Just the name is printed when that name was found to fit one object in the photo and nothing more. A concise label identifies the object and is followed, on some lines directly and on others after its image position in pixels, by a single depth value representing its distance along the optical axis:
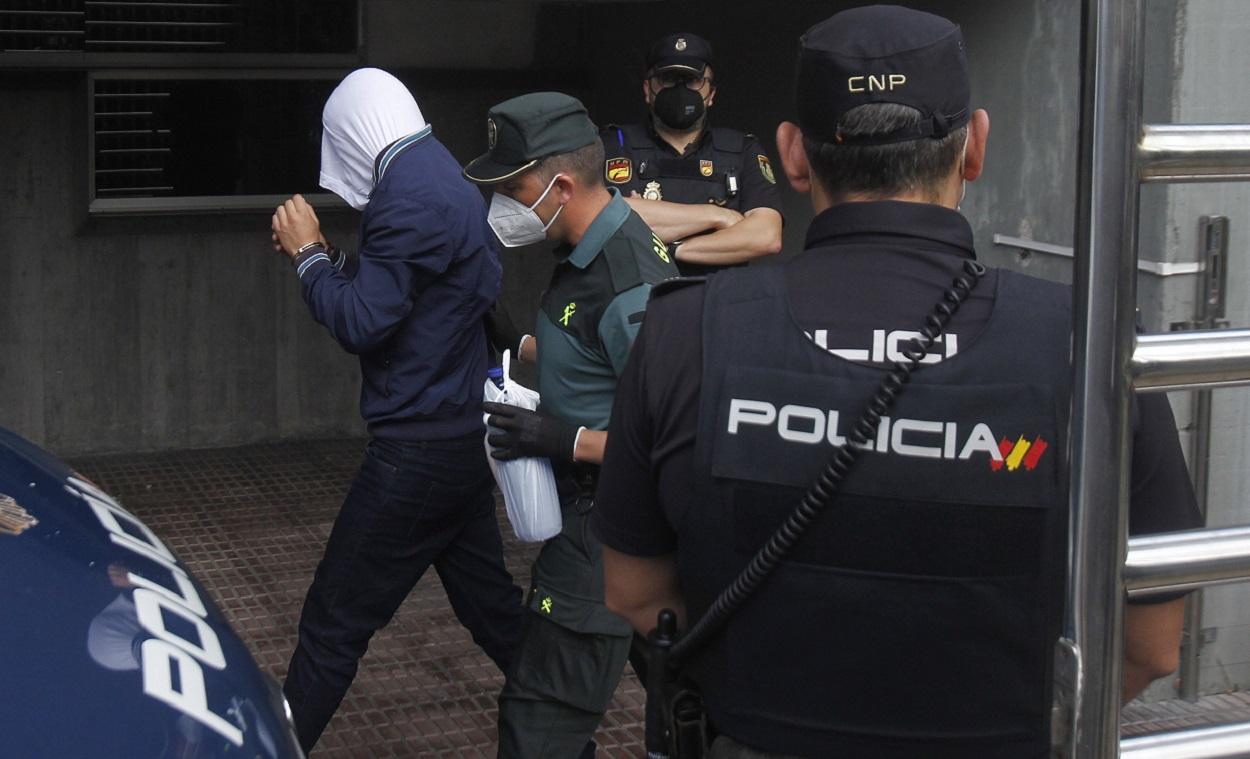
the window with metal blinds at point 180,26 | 7.43
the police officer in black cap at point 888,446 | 1.92
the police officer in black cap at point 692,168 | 5.54
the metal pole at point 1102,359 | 1.32
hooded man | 4.05
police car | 1.97
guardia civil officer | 3.69
